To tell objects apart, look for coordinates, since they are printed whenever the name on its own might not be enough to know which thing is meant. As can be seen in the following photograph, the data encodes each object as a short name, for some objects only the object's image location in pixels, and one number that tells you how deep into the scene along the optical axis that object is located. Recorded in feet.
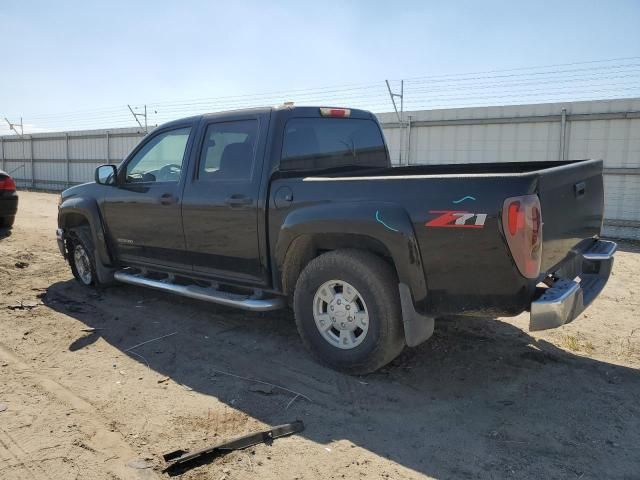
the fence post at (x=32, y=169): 83.35
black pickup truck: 10.73
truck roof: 15.05
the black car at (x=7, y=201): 35.09
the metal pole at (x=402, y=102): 41.78
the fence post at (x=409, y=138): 41.67
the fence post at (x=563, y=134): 34.91
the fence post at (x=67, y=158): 76.07
